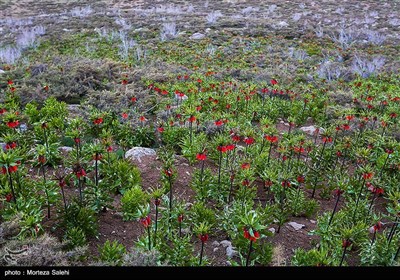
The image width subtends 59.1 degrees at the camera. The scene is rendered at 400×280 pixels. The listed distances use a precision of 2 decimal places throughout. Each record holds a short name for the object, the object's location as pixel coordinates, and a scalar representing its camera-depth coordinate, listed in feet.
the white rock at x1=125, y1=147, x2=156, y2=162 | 21.93
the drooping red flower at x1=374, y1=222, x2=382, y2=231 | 13.00
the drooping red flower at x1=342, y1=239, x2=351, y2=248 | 12.10
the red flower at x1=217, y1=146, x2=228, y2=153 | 16.57
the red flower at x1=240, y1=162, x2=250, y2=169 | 18.17
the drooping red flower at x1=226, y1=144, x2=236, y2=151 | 17.01
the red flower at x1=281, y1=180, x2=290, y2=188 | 16.08
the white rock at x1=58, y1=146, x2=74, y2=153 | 21.28
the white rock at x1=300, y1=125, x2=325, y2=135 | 28.50
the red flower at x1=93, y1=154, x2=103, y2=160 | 16.02
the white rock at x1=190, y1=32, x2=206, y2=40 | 64.28
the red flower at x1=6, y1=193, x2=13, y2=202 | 14.46
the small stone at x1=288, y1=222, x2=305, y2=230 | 16.38
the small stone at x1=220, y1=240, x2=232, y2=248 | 14.92
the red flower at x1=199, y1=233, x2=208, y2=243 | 12.11
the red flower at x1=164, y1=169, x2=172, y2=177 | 15.89
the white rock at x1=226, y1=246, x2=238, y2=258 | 14.23
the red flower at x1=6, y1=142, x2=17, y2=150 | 15.60
